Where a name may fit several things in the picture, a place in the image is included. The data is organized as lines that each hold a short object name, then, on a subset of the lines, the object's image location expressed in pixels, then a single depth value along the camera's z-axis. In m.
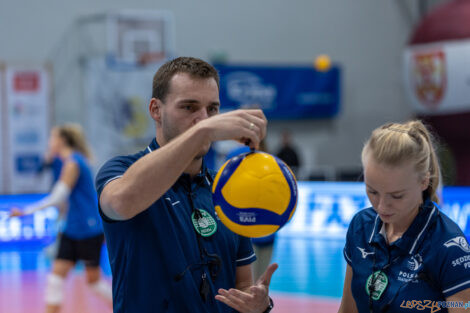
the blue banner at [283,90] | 17.88
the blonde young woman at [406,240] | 2.30
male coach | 2.31
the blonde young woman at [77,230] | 6.08
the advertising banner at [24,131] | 15.12
